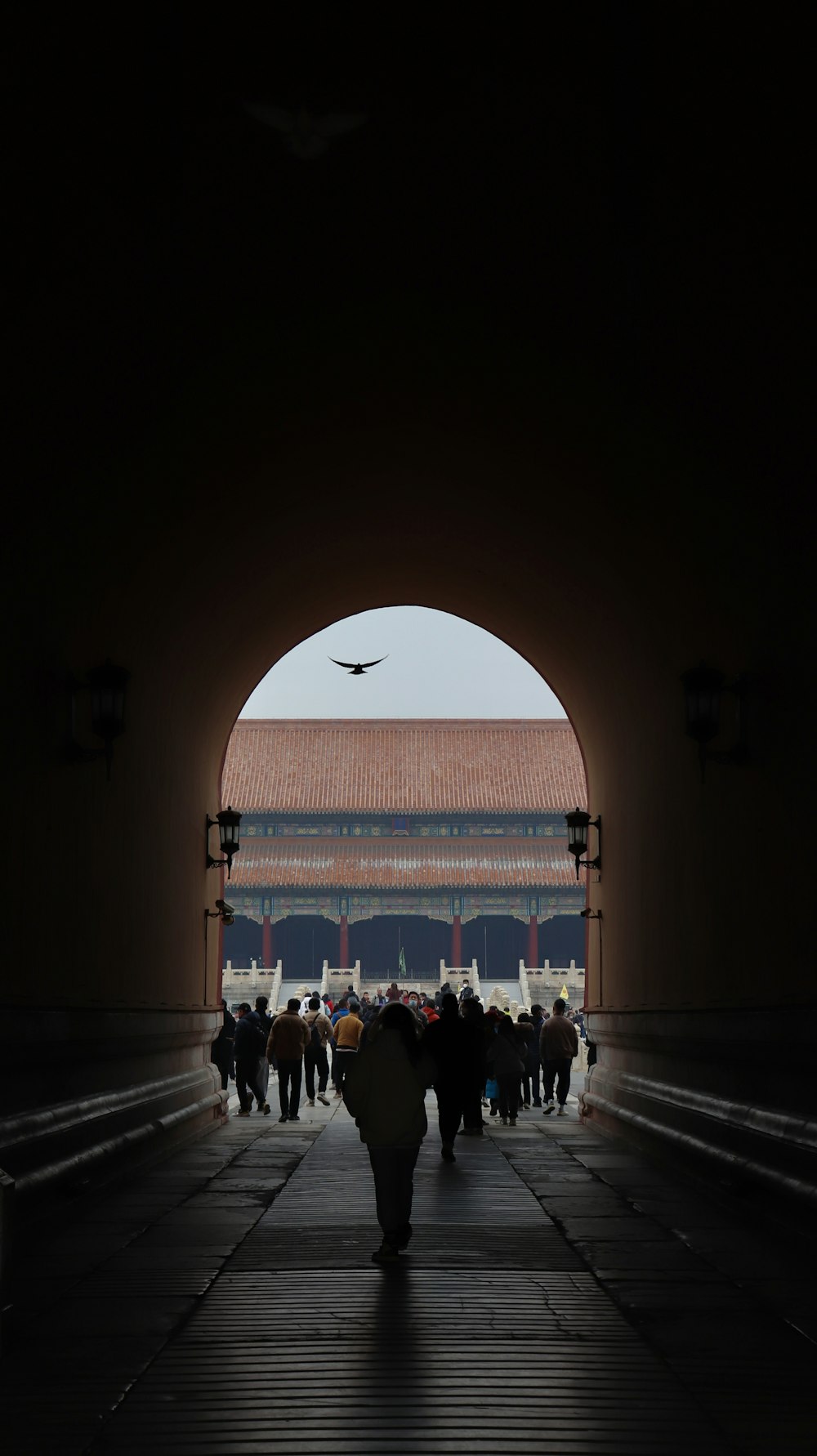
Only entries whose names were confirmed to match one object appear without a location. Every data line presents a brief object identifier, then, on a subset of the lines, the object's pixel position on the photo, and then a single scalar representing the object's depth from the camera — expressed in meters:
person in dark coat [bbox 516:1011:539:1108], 17.70
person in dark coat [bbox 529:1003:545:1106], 20.22
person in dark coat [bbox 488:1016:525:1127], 16.41
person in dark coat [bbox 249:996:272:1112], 16.75
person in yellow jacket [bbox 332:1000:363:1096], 18.70
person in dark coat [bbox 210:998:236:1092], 19.39
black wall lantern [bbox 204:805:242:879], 16.03
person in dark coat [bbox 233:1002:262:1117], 16.55
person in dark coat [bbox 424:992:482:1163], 12.84
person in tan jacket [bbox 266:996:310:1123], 16.42
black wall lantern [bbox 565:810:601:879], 15.62
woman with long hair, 7.39
